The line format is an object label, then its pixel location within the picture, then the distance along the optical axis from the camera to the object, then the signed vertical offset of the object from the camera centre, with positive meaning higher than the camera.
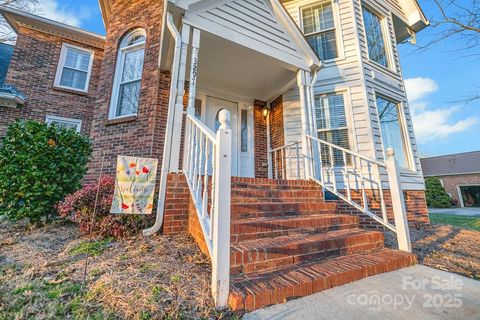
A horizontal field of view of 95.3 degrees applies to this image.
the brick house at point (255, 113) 2.10 +2.17
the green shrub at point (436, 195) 15.81 +0.58
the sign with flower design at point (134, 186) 2.17 +0.17
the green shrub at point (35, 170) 3.33 +0.49
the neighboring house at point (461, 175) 18.42 +2.45
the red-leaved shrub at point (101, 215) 2.94 -0.18
